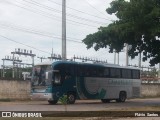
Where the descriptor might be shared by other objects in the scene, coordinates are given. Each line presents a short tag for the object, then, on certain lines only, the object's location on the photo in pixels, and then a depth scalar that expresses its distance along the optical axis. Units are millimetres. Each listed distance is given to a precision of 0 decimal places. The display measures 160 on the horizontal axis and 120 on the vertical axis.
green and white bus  31062
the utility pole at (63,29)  33328
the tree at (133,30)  28516
